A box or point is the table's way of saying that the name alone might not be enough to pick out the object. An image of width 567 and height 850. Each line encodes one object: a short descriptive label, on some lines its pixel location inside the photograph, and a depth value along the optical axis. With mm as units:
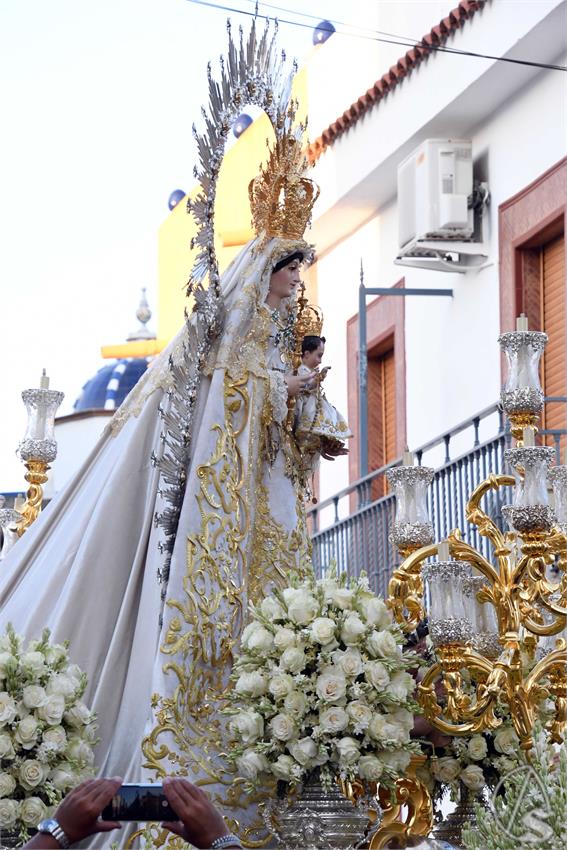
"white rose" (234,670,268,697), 8102
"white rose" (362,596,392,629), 8248
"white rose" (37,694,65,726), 8226
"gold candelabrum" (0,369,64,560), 12783
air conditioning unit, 21076
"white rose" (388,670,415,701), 8094
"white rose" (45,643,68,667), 8432
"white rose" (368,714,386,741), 7970
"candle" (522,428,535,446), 8990
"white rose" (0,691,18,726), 8124
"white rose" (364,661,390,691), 8043
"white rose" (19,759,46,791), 8080
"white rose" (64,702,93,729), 8351
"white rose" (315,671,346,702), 7984
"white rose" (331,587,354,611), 8263
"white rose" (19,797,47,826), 8058
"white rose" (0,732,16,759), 8065
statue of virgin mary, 8938
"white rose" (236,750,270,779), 8028
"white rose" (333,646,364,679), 8036
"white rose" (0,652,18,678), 8248
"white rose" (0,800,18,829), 8014
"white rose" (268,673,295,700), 8006
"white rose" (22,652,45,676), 8307
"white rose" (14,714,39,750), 8124
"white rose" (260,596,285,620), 8300
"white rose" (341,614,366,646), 8131
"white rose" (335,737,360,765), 7903
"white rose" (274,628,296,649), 8116
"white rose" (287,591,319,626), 8219
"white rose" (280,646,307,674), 8058
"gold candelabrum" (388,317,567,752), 8542
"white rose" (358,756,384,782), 7955
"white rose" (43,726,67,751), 8182
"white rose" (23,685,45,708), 8212
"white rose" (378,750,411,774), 8072
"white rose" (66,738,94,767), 8278
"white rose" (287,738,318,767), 7925
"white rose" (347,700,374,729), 7955
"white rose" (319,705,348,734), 7947
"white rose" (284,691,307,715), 7984
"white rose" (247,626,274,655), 8175
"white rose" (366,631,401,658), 8131
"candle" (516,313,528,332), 9151
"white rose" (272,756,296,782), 7947
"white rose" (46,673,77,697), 8314
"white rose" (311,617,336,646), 8087
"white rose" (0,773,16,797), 8043
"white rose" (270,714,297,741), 7947
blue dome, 34050
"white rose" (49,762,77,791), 8160
